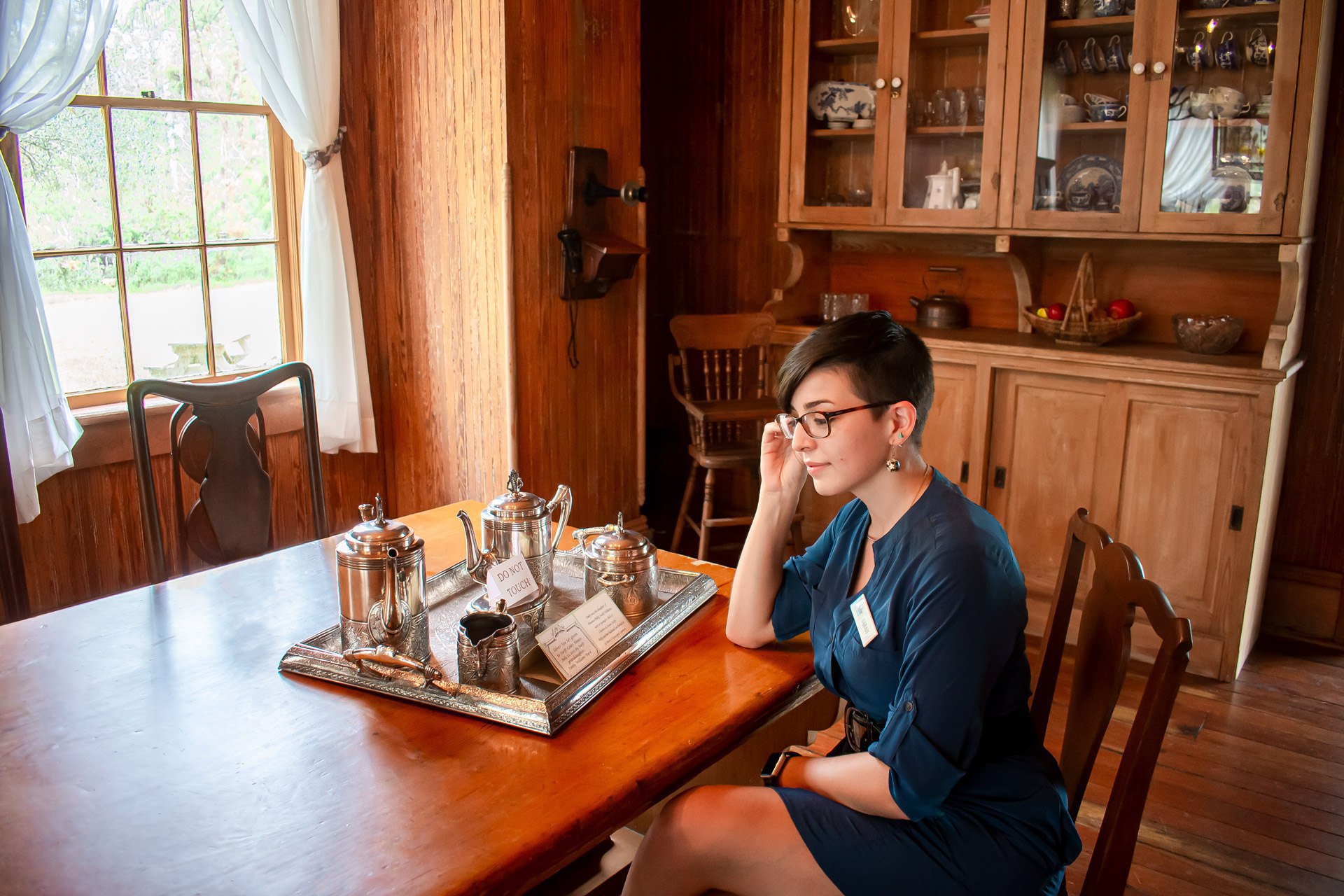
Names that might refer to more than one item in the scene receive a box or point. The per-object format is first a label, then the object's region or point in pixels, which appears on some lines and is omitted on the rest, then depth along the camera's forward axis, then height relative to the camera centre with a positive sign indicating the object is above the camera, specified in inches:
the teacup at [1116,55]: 124.8 +23.6
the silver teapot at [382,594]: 58.9 -19.5
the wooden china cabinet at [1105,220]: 117.6 +4.1
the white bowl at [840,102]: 144.9 +20.7
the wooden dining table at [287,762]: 42.8 -24.4
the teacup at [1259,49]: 115.3 +22.6
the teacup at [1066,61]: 129.2 +23.6
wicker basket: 131.0 -8.9
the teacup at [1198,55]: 119.0 +22.4
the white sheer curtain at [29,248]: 101.6 -0.2
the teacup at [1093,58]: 126.7 +23.5
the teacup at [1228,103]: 117.8 +17.0
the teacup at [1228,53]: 117.3 +22.4
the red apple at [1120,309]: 133.6 -7.0
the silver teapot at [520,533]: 68.1 -18.4
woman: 53.0 -23.5
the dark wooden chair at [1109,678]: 46.4 -21.4
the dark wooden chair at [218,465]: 82.1 -17.6
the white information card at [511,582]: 62.2 -19.8
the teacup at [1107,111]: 125.9 +17.0
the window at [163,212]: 114.5 +4.0
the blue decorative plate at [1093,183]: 127.2 +8.5
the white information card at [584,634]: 59.6 -22.4
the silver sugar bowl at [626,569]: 67.2 -20.3
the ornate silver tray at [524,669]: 54.6 -23.5
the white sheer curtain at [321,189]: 125.4 +7.4
